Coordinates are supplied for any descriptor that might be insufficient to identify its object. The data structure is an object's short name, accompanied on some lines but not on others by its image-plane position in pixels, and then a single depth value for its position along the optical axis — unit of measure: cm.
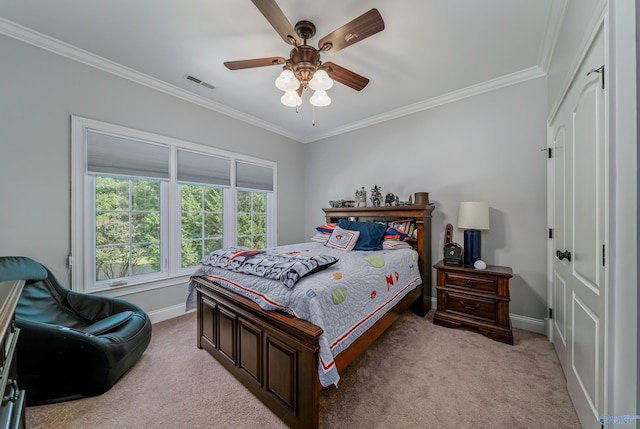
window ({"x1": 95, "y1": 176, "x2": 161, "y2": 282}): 248
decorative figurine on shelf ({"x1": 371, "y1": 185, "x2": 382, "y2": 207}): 342
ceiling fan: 142
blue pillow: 283
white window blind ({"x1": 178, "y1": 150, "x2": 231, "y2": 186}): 301
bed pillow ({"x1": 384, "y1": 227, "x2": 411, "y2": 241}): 299
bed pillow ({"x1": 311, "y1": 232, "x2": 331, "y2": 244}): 338
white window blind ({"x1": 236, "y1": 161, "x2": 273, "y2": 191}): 362
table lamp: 247
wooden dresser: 77
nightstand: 228
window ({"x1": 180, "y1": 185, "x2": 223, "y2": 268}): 310
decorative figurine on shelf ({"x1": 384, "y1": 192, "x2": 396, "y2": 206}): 324
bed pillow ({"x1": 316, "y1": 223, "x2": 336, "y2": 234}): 346
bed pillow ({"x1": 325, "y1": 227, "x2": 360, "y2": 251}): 288
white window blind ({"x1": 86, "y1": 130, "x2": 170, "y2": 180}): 237
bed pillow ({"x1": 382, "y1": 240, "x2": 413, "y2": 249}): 282
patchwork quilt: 134
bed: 127
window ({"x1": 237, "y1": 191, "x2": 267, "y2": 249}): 373
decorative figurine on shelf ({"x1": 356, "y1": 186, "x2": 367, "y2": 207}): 357
